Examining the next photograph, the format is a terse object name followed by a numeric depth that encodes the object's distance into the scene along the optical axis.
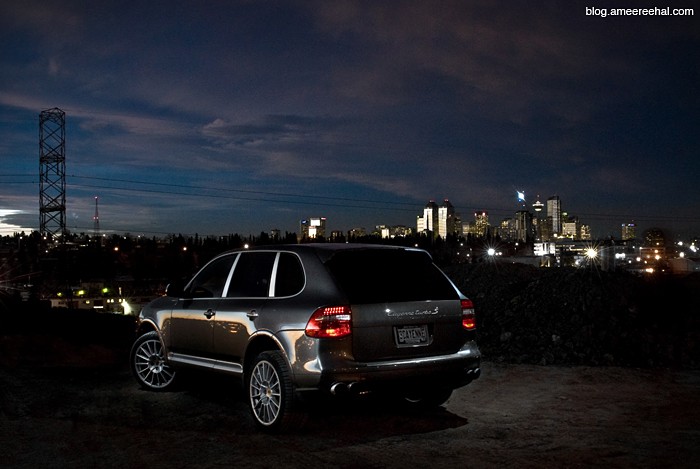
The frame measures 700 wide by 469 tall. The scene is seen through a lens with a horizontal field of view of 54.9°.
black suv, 6.09
